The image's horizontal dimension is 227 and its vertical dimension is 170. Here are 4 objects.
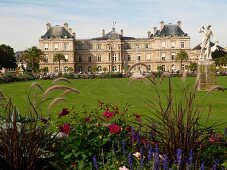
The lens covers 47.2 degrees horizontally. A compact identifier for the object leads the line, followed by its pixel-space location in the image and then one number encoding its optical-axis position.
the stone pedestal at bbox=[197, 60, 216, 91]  13.76
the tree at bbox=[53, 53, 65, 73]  57.89
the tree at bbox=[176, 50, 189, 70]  56.35
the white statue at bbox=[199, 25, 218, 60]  14.10
